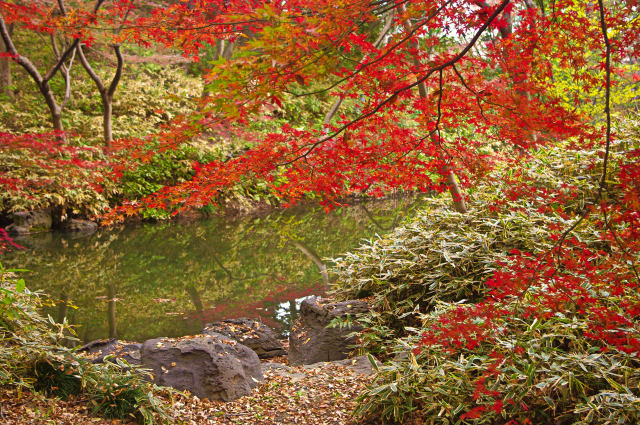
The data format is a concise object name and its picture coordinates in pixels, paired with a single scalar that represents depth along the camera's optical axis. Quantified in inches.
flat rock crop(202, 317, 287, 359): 173.6
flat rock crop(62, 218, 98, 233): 390.3
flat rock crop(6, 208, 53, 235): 362.3
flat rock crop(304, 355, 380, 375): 136.7
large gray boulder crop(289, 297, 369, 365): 158.6
